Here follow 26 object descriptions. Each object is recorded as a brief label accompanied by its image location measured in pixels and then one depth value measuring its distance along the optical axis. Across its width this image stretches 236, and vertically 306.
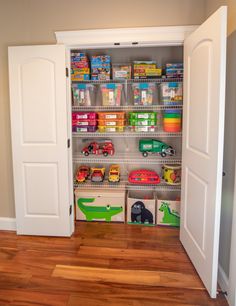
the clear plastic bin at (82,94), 3.12
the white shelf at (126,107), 3.05
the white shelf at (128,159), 3.23
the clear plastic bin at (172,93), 2.94
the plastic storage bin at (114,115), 3.11
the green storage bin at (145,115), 3.04
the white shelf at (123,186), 3.22
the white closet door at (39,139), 2.64
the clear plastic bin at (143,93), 3.04
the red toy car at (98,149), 3.24
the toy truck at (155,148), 3.16
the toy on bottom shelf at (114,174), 3.22
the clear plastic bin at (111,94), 3.07
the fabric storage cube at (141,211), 3.14
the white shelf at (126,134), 3.13
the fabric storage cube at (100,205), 3.18
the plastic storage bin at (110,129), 3.12
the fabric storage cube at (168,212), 3.08
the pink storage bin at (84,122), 3.12
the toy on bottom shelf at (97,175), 3.25
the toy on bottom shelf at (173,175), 3.12
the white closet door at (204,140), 1.74
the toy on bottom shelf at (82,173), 3.27
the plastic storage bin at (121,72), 3.02
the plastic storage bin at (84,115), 3.11
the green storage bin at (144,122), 3.04
